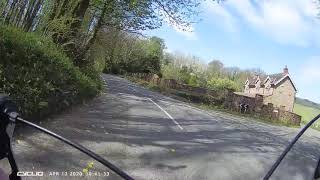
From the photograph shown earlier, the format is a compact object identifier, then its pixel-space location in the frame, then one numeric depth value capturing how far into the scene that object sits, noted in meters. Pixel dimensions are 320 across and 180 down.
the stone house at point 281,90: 38.13
